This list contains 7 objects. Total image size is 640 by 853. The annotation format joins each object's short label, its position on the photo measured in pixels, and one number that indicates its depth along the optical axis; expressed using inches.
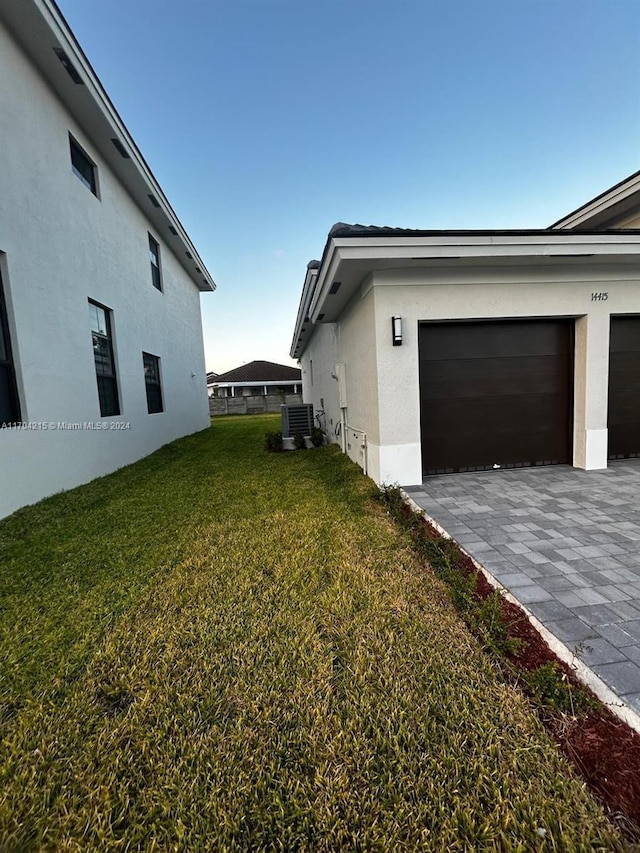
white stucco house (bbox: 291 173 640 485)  184.5
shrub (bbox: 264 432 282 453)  360.8
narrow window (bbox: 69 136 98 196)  251.0
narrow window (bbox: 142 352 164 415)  372.2
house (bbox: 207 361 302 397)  1255.5
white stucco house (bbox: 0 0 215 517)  179.5
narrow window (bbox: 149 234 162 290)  409.1
